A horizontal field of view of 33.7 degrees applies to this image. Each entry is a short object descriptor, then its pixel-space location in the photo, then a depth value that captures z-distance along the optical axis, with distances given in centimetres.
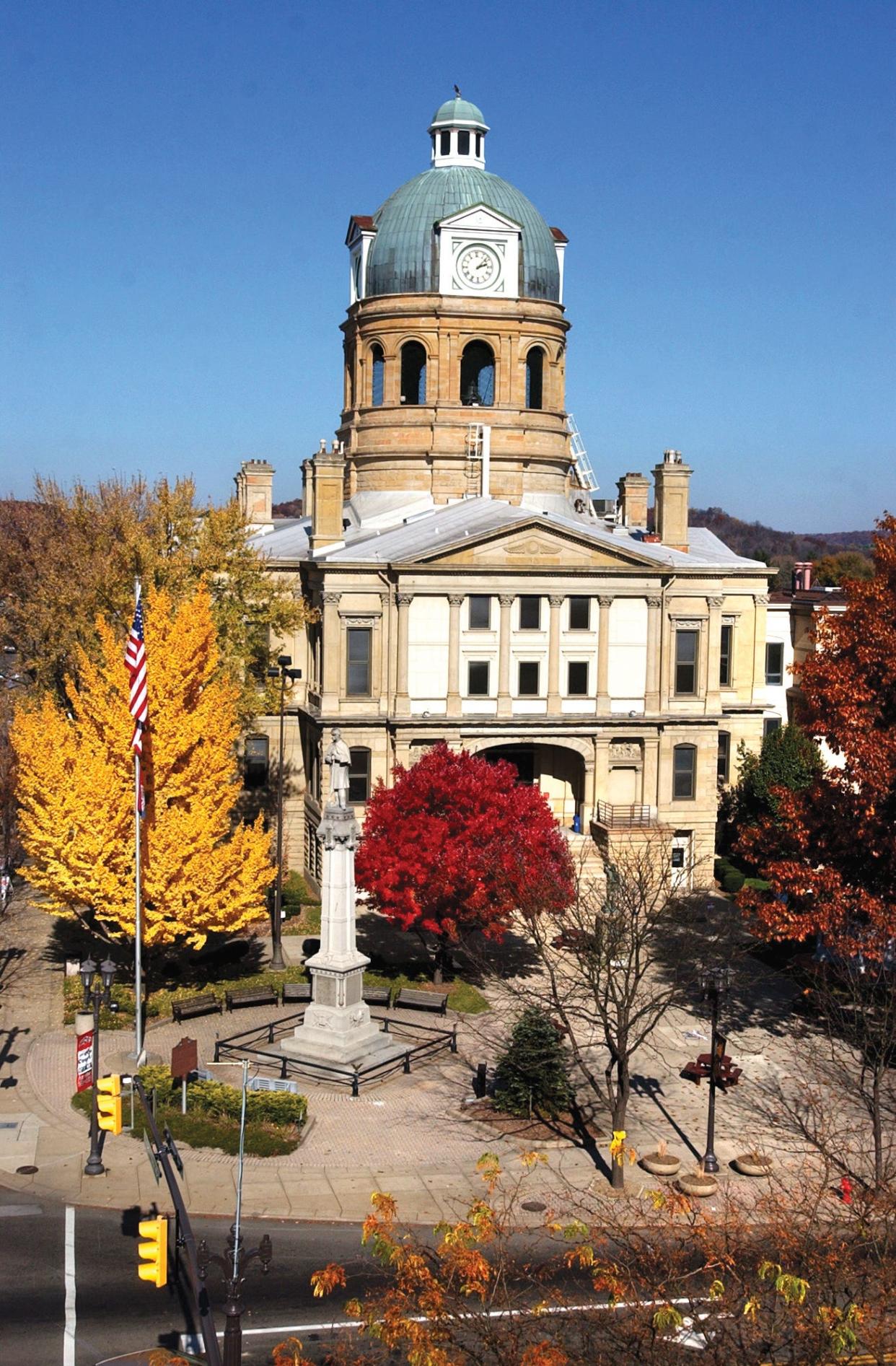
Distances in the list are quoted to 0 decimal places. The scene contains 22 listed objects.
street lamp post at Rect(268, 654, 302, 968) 4469
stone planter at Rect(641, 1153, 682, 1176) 2948
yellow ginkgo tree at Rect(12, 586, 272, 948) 3800
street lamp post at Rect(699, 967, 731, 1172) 2948
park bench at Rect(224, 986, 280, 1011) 4019
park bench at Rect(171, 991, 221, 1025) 3894
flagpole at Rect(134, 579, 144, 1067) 3494
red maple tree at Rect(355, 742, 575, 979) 4091
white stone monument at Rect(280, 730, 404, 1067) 3547
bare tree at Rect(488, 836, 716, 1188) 3027
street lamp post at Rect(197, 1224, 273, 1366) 1720
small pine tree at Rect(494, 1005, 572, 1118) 3212
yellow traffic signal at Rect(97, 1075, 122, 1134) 2467
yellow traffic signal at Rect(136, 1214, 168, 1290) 1783
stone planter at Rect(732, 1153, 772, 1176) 2925
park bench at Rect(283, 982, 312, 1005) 4062
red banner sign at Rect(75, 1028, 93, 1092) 3045
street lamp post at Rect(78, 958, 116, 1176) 2902
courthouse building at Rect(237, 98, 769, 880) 5362
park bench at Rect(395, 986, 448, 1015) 4003
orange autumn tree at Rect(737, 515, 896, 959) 3591
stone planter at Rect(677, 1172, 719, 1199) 2828
